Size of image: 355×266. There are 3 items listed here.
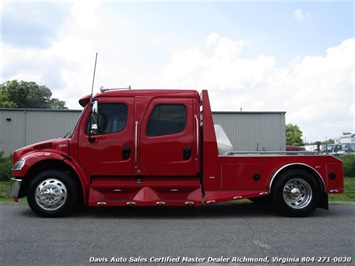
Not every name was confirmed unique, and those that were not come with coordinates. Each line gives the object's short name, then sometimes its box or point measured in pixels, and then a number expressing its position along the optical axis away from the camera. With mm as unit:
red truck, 7160
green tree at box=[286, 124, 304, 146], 81962
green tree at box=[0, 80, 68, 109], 55228
